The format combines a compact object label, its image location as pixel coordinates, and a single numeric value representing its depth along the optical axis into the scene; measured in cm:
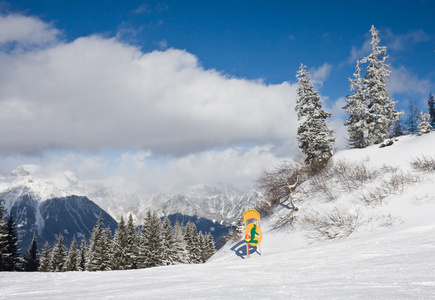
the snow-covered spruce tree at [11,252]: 3347
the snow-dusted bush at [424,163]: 1950
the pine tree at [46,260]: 4819
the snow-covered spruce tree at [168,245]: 4259
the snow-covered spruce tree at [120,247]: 3984
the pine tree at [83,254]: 5395
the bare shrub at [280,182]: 2633
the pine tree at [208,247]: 5592
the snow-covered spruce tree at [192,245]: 5295
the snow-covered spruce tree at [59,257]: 4922
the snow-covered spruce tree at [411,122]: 6712
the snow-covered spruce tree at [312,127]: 2747
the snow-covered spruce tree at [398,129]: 5643
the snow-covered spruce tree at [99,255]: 4178
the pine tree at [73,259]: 5050
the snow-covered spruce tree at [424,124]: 2481
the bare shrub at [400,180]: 1900
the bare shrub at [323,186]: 2211
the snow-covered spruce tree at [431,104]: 6095
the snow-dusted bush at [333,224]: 1777
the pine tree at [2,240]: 3197
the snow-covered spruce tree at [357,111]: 3058
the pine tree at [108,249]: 4069
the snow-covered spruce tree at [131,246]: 4038
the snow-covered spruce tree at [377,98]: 3042
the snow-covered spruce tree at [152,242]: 4041
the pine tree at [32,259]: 4619
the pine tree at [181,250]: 4862
